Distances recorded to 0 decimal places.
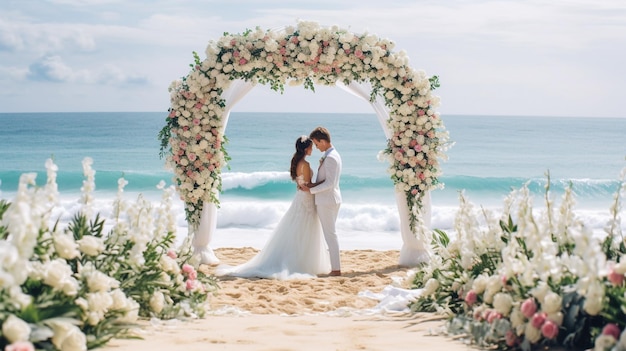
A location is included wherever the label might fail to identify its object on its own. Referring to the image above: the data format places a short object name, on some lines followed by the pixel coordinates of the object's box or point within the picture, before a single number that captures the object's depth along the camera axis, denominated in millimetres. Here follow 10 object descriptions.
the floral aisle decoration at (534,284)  4238
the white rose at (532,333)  4543
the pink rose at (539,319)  4504
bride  9453
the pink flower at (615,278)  4266
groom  9320
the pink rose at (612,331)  4133
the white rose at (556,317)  4504
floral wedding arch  9922
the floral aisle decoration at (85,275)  3957
